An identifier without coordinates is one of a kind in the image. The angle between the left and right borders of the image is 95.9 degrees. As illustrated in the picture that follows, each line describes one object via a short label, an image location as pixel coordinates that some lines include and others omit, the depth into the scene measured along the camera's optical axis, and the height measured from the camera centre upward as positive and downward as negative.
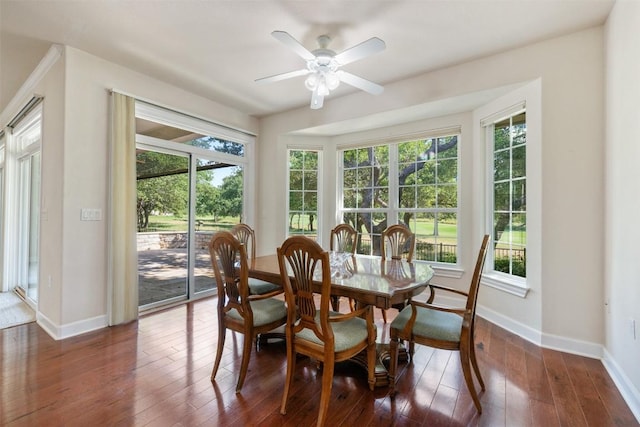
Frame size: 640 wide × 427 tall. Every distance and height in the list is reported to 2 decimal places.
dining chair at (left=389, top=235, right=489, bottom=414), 1.75 -0.74
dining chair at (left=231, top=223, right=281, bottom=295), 2.88 -0.44
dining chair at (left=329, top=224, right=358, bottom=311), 3.38 -0.30
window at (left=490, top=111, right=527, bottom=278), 2.95 +0.22
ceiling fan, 2.06 +1.21
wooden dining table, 1.76 -0.46
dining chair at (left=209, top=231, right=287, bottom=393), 1.91 -0.64
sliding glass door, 3.47 +0.09
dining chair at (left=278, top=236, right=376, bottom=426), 1.60 -0.68
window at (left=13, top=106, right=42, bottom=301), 3.70 +0.17
